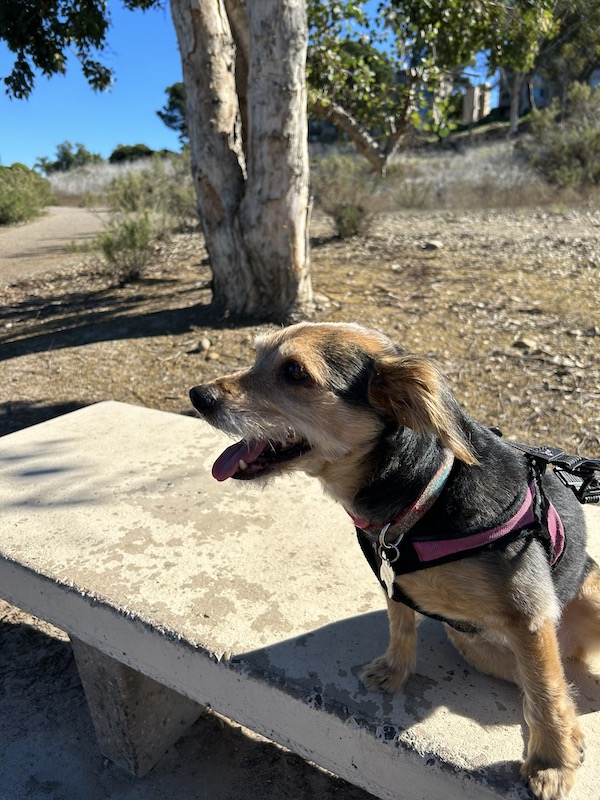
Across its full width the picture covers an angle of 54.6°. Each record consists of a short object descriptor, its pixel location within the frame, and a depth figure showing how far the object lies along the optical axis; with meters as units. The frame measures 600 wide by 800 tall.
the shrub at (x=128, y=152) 49.66
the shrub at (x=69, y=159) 53.91
